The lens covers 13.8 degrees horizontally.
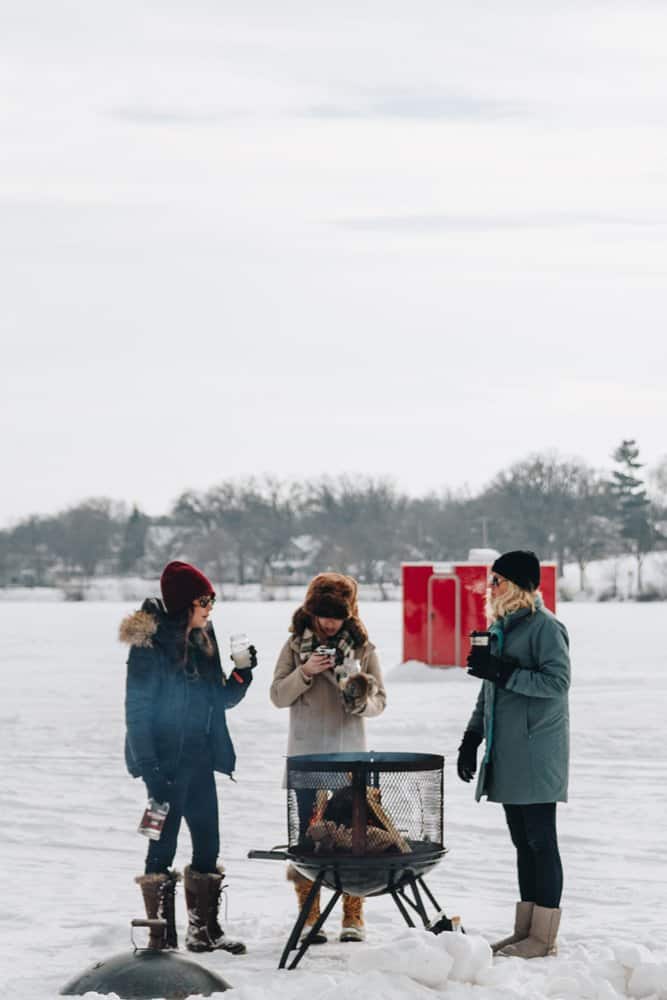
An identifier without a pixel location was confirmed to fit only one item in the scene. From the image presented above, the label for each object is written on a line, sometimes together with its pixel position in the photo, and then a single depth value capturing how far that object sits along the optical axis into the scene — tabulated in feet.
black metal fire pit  32.40
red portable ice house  120.13
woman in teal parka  34.83
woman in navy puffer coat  34.38
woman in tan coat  37.00
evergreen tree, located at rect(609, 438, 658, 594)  648.68
